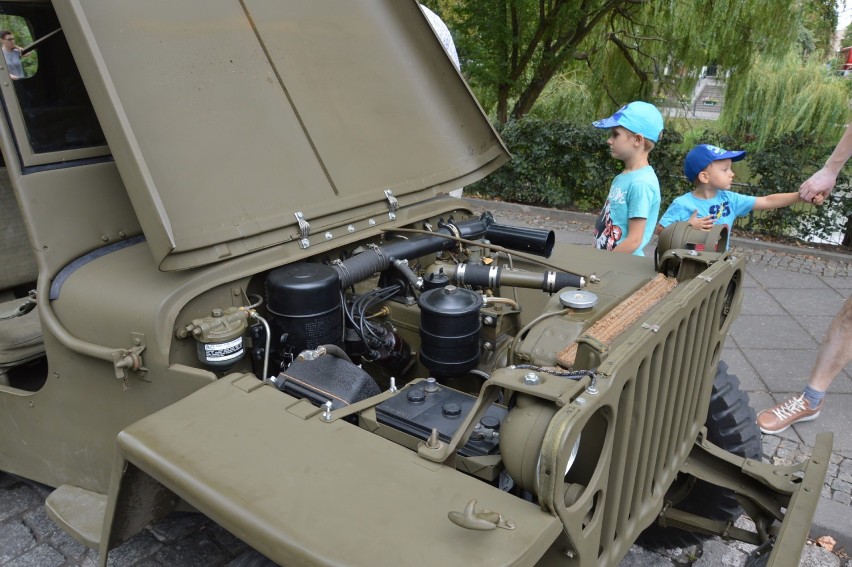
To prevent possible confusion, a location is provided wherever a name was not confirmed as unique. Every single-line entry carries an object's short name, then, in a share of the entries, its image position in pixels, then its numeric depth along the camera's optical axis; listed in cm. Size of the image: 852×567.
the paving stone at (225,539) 266
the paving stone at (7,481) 299
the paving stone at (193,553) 259
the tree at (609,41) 830
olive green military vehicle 139
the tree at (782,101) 867
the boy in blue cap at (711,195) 358
